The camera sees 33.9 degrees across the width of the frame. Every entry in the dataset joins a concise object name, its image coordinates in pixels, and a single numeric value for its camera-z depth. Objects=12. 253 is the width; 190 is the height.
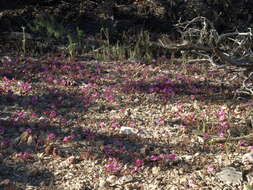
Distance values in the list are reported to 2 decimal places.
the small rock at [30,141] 5.61
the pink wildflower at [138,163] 5.13
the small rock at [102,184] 4.77
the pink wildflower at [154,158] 5.20
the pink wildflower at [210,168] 4.99
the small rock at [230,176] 4.78
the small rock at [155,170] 5.02
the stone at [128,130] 5.97
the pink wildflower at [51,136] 5.64
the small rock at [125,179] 4.84
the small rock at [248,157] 5.18
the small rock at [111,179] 4.85
